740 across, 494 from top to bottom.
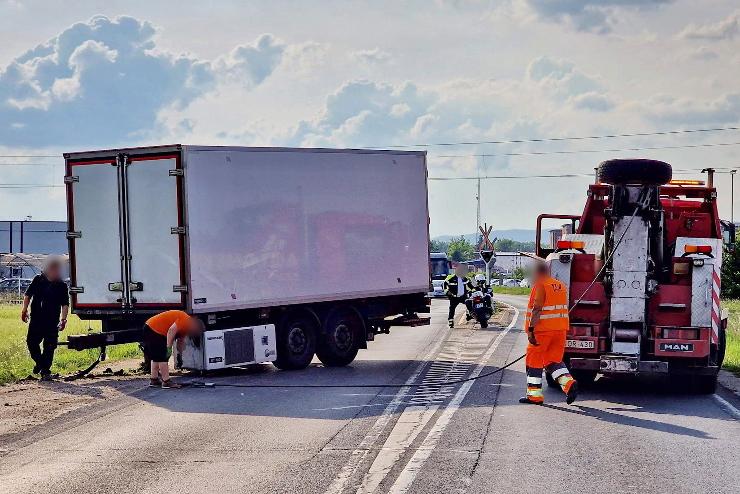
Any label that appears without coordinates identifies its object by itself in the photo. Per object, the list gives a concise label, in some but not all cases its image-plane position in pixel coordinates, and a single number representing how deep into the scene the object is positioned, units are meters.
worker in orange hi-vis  13.12
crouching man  14.95
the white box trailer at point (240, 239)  15.79
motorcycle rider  28.88
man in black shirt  16.50
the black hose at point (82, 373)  16.20
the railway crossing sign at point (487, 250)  36.83
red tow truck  13.86
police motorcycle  28.52
